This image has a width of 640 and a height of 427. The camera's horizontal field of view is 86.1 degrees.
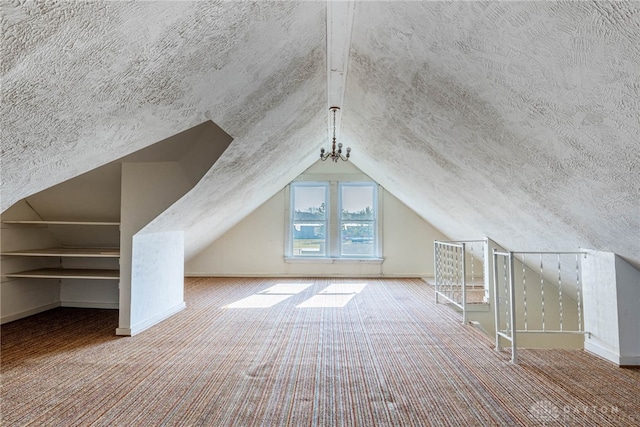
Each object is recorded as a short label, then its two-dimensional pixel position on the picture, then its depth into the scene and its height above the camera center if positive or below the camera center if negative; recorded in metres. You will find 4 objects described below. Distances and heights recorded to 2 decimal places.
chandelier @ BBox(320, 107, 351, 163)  3.79 +1.01
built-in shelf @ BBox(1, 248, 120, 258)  3.53 -0.20
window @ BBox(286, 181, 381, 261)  7.05 +0.29
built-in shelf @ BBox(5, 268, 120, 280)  3.53 -0.43
